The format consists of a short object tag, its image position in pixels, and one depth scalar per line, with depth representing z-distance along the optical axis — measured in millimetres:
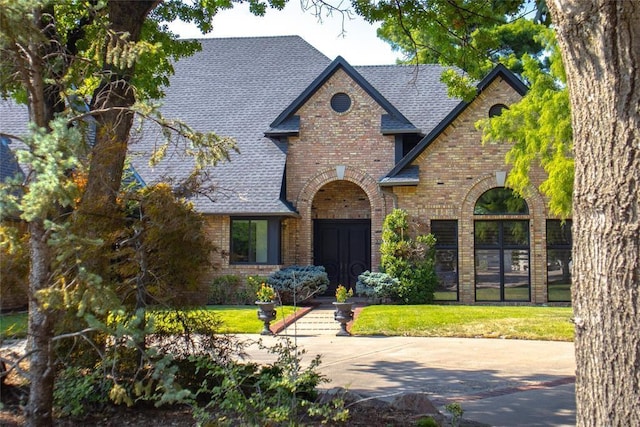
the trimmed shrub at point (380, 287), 19000
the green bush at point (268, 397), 5219
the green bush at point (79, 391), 6185
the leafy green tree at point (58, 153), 4055
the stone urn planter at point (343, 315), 13938
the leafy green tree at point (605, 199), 3582
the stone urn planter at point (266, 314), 13641
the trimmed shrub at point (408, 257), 19250
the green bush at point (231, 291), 20031
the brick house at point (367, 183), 19938
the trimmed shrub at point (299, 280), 18516
